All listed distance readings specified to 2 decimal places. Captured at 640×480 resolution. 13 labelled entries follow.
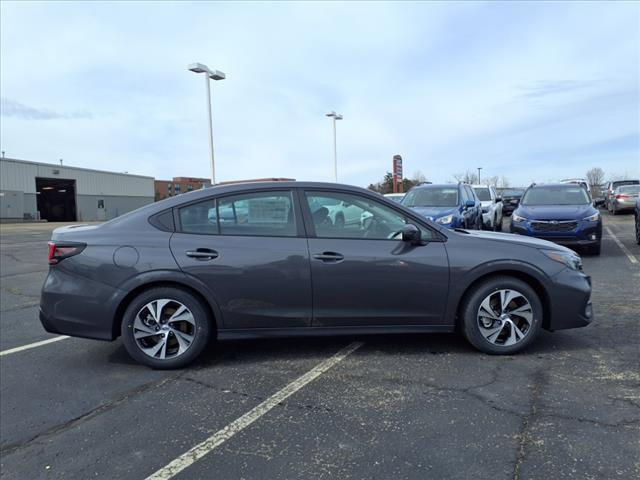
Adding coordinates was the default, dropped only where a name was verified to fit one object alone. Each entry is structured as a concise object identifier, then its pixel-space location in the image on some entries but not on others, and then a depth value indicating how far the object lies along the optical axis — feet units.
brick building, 375.04
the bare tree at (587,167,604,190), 258.37
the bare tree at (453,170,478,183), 223.24
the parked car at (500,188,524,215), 83.41
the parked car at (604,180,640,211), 85.52
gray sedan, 13.91
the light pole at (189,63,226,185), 64.90
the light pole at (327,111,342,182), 93.80
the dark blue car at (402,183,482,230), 33.63
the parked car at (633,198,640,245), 39.29
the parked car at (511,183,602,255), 32.96
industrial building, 147.13
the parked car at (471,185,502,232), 47.77
